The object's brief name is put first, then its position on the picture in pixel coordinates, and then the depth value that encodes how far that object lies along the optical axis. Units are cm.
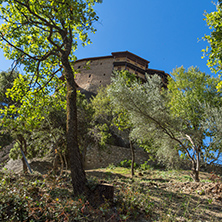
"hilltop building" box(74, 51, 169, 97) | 3847
